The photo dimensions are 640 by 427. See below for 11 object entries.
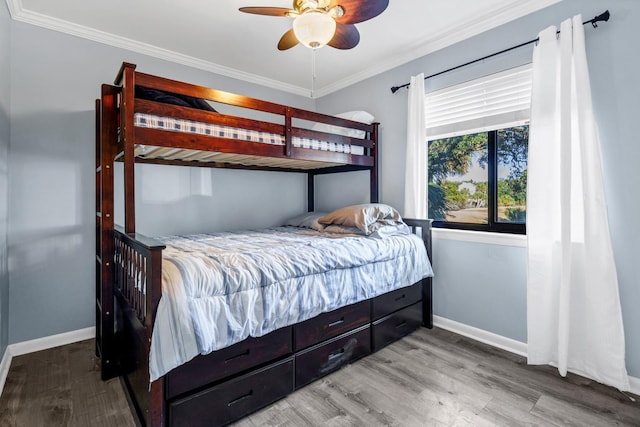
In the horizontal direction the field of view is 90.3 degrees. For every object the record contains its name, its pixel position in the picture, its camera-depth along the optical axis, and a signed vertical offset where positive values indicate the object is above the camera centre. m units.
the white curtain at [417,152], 2.70 +0.49
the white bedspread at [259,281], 1.29 -0.38
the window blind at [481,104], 2.21 +0.80
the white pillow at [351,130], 2.75 +0.72
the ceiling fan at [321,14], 1.53 +1.01
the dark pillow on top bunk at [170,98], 1.81 +0.67
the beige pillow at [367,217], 2.48 -0.06
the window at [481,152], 2.29 +0.46
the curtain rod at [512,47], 1.82 +1.12
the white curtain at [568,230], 1.79 -0.13
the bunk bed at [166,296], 1.39 -0.49
